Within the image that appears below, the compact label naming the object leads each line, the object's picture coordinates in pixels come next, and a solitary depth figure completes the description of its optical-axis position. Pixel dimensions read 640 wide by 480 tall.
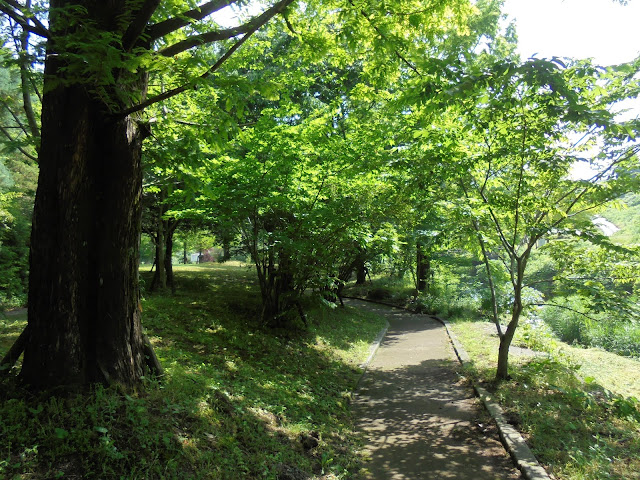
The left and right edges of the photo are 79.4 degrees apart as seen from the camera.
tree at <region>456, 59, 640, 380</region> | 4.84
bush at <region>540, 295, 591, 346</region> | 11.19
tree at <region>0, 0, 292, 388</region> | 3.17
